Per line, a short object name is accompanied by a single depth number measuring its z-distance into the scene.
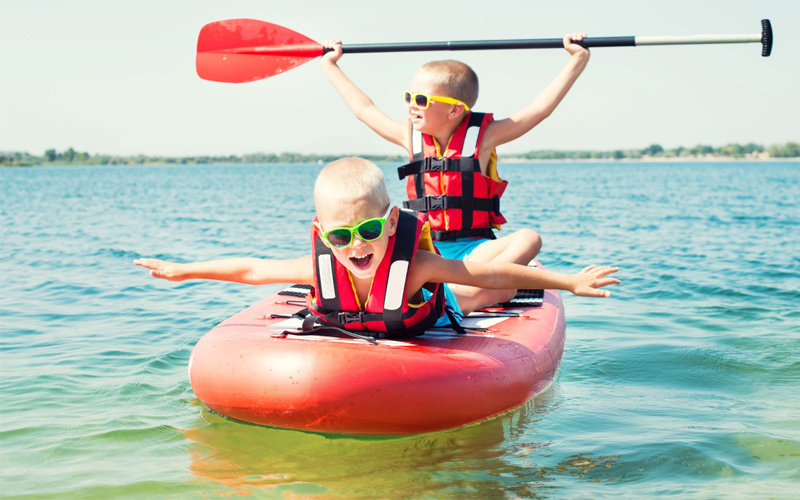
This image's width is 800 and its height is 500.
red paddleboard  3.08
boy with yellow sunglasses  4.36
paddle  5.46
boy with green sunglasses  2.99
